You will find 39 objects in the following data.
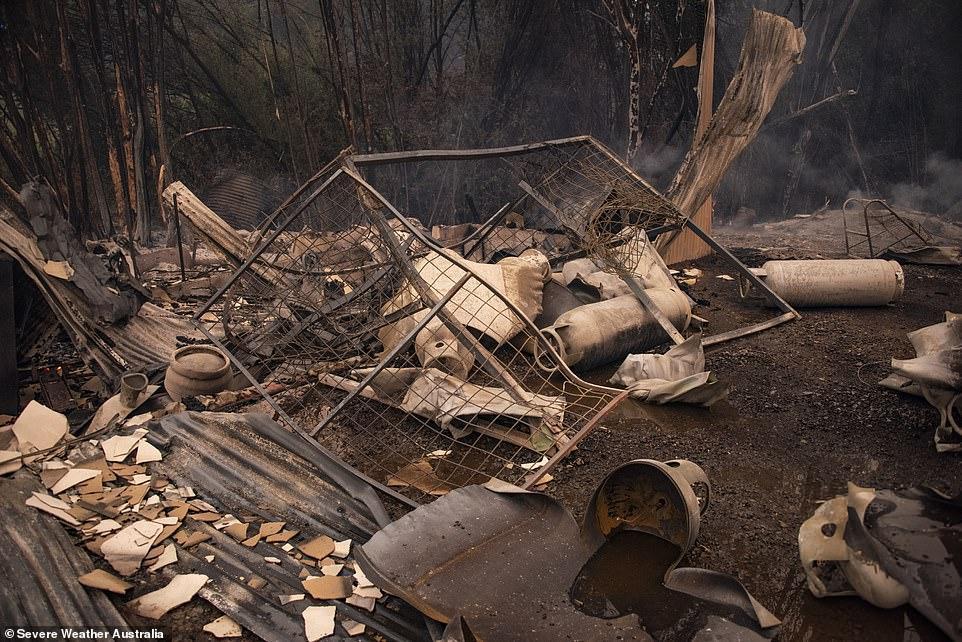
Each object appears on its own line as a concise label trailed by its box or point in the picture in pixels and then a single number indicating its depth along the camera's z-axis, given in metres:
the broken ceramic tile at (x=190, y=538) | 2.64
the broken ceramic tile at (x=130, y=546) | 2.47
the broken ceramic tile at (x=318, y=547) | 2.65
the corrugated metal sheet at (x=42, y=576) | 2.17
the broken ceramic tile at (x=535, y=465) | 3.43
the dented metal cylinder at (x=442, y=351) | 4.21
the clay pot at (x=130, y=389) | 3.87
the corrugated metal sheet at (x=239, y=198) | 8.50
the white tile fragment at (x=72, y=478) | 2.89
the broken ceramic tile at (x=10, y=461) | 2.95
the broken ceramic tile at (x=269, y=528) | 2.76
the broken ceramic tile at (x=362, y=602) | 2.38
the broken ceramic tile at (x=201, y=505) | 2.89
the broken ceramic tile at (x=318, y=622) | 2.23
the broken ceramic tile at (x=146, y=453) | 3.18
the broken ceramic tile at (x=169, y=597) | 2.28
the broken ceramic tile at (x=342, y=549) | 2.67
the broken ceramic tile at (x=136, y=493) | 2.88
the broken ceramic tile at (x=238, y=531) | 2.72
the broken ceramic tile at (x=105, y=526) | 2.63
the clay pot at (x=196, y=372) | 3.95
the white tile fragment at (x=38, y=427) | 3.38
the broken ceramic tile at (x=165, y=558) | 2.49
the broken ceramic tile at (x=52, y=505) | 2.67
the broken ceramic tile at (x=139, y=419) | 3.50
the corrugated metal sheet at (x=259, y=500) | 2.34
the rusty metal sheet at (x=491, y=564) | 2.27
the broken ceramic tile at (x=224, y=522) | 2.78
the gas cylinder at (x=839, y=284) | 5.95
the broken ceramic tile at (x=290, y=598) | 2.38
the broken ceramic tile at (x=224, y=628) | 2.23
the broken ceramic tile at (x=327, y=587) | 2.42
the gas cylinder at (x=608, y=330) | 4.64
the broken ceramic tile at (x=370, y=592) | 2.44
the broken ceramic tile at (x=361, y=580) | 2.50
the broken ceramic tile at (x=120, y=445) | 3.17
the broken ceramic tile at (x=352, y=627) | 2.26
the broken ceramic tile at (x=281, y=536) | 2.73
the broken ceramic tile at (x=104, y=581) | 2.32
